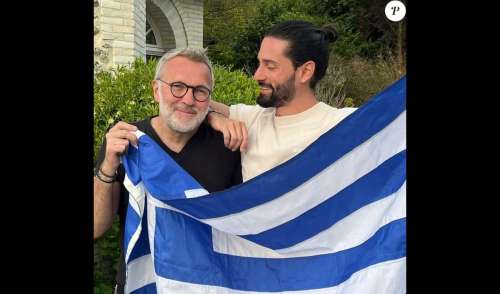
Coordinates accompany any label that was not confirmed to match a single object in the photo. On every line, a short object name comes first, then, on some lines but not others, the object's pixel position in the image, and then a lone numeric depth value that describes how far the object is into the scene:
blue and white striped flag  2.03
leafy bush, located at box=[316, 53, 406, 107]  11.48
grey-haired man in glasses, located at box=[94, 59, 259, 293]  3.10
